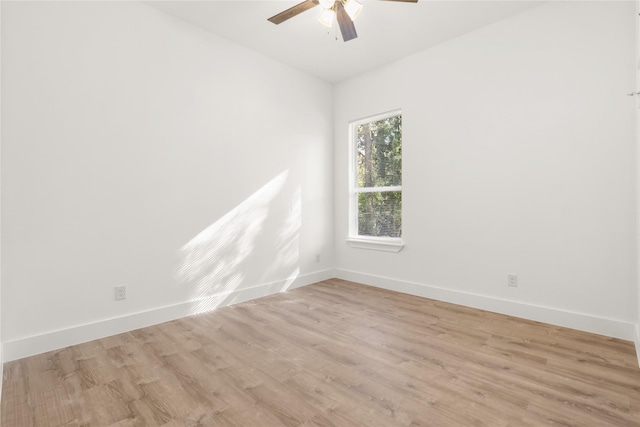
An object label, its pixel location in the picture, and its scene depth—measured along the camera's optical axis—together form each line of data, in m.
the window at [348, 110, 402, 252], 3.91
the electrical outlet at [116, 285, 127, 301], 2.58
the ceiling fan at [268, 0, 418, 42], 2.30
